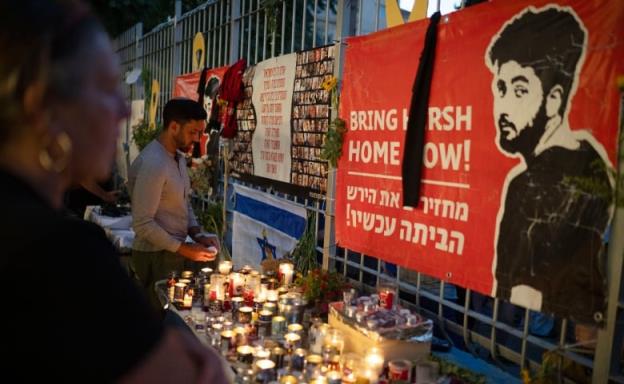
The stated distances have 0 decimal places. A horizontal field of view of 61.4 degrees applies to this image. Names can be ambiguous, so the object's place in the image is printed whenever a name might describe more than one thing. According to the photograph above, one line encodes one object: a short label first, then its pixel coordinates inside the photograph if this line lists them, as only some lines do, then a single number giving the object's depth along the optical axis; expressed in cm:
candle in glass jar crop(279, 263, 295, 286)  336
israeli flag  412
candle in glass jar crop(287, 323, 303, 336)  262
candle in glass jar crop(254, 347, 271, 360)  232
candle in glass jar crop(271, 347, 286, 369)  229
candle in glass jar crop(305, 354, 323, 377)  218
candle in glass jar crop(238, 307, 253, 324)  284
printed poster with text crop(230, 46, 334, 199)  371
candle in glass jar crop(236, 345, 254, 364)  237
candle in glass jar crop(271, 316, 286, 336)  268
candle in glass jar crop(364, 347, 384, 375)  218
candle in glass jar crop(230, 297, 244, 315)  295
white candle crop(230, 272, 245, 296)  327
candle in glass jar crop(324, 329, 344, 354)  242
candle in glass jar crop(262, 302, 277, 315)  284
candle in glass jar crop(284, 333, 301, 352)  246
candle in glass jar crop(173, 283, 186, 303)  319
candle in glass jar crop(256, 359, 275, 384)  216
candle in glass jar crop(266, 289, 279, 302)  306
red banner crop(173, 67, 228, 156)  565
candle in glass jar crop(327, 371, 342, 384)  209
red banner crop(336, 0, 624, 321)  191
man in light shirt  348
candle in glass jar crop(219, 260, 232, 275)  350
